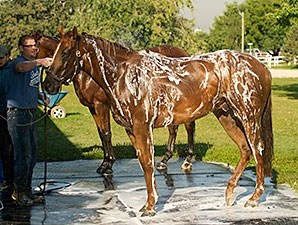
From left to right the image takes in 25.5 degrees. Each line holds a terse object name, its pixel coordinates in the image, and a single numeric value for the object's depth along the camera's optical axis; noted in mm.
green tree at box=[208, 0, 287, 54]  81500
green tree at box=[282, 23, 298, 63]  65425
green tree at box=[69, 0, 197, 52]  42469
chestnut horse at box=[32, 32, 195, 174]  10320
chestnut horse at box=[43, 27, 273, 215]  7578
